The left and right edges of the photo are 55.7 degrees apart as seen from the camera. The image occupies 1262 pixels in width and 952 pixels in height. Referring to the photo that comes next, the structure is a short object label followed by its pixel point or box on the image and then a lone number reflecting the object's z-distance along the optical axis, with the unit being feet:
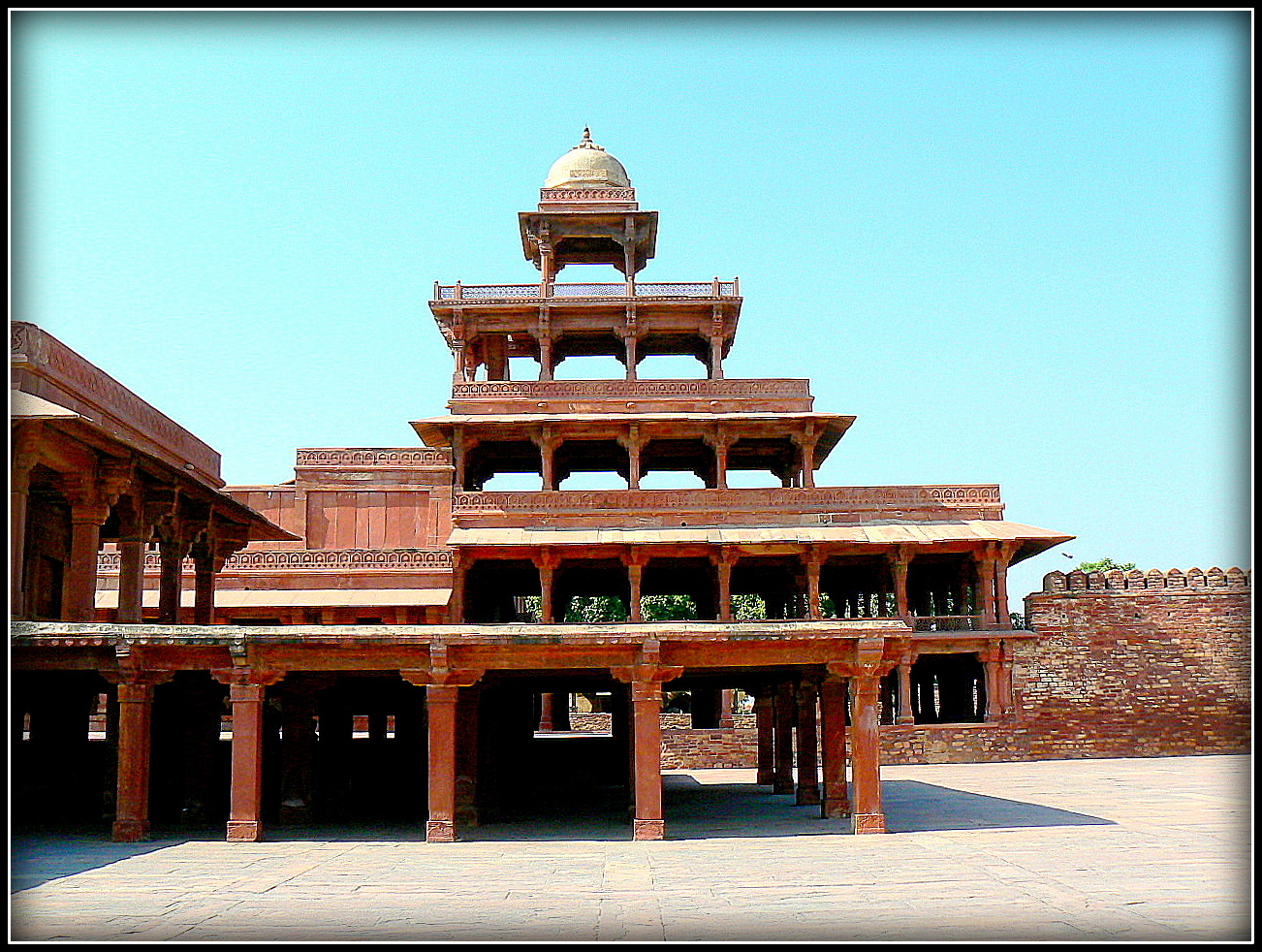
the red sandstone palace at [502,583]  50.39
